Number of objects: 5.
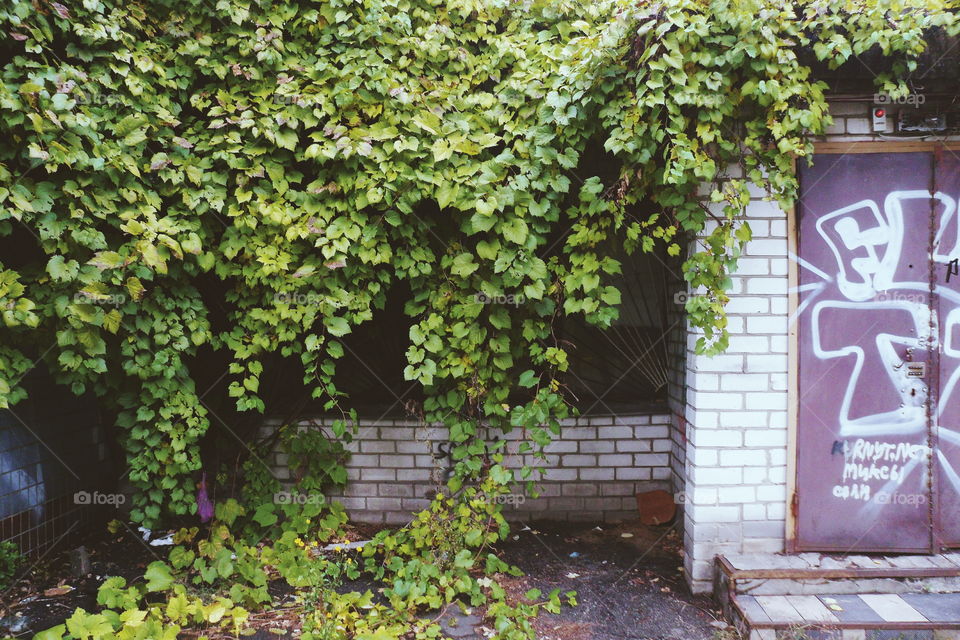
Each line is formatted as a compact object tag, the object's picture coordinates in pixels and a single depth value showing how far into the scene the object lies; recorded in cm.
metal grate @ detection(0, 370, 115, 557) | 385
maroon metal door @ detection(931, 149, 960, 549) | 338
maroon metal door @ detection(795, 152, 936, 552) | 339
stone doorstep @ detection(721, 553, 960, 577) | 325
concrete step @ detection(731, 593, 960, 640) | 292
